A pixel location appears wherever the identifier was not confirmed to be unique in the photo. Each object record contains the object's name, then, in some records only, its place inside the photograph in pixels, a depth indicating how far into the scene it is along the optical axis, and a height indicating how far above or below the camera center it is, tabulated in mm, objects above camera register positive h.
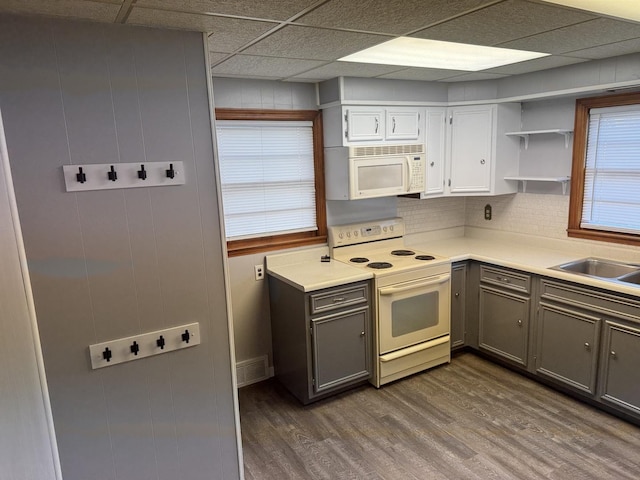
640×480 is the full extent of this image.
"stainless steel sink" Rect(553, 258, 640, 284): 3188 -871
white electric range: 3328 -1096
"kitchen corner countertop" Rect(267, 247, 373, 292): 3080 -818
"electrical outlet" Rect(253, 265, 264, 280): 3451 -834
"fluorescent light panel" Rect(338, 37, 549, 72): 2785 +656
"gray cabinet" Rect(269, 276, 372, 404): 3088 -1249
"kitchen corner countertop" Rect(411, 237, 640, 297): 2895 -830
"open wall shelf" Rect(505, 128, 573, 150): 3527 +137
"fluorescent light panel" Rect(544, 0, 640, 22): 1845 +594
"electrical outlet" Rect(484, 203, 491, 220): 4336 -569
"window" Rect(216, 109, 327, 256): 3305 -133
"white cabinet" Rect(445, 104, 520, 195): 3787 +26
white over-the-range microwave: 3365 -107
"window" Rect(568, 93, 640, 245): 3262 -171
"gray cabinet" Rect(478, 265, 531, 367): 3389 -1256
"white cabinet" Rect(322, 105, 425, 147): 3359 +240
